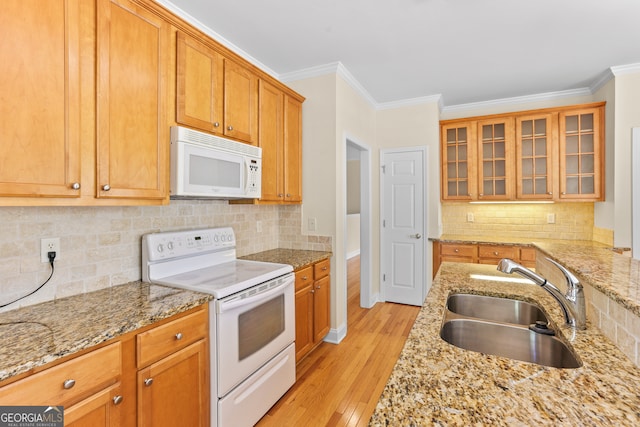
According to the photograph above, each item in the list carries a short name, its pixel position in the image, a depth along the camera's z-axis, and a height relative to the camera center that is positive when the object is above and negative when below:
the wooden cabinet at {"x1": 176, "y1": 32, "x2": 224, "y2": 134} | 1.82 +0.82
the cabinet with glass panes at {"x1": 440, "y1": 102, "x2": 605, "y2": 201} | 3.37 +0.70
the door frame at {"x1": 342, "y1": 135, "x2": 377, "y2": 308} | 3.93 -0.21
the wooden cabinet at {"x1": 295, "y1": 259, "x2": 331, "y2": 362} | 2.44 -0.78
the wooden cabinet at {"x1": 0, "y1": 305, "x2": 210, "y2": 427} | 1.02 -0.65
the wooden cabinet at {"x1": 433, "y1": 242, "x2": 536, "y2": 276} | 3.36 -0.44
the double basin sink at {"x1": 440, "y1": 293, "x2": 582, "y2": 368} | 1.11 -0.48
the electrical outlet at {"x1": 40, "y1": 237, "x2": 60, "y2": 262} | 1.47 -0.16
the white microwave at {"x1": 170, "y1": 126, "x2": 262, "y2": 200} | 1.76 +0.32
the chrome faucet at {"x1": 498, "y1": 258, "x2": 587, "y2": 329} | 1.11 -0.29
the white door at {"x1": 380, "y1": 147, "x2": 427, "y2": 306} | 3.91 -0.13
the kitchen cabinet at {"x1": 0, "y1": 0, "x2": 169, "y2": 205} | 1.17 +0.49
